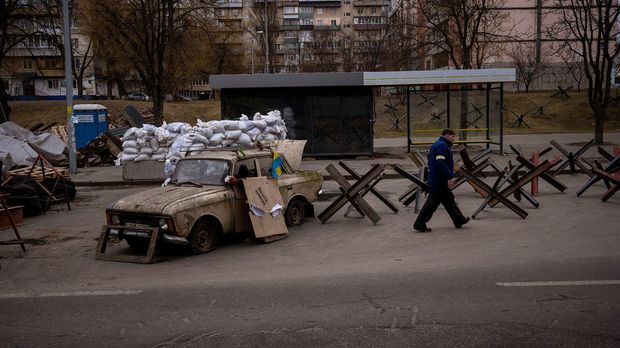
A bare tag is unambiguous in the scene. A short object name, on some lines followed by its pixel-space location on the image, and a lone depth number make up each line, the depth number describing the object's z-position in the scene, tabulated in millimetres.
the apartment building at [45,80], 73000
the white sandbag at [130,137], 18531
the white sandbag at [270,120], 18300
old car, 8508
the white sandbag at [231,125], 17531
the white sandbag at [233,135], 17422
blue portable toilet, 26484
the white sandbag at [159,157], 18469
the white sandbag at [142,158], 18391
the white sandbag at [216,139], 17141
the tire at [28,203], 12680
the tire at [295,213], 10781
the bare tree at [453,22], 27594
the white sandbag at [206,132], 17188
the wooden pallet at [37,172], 14133
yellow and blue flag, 10406
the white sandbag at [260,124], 18078
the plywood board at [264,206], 9453
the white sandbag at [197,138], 16938
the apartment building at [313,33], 54875
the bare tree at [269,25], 56831
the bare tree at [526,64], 46250
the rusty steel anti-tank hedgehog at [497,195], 10852
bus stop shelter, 22125
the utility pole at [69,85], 19922
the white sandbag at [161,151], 18538
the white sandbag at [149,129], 18219
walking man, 9859
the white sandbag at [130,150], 18412
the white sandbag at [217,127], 17328
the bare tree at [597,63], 24281
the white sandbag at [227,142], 17334
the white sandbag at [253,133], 17906
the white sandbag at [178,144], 16688
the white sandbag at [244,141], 17406
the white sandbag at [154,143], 18359
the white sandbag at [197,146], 16734
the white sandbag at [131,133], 18531
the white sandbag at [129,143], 18359
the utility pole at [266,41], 45750
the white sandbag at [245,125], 17766
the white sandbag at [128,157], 18391
